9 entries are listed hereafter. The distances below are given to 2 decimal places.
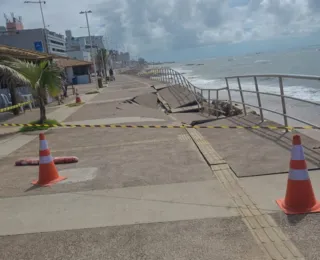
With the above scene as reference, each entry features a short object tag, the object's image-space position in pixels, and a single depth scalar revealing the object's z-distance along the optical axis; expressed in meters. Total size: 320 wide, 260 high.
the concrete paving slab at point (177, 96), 15.30
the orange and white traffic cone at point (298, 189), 3.03
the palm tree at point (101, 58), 56.69
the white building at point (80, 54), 98.84
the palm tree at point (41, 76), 8.74
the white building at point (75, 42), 122.32
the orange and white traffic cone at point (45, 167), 4.34
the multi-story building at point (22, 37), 78.61
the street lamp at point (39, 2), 32.90
